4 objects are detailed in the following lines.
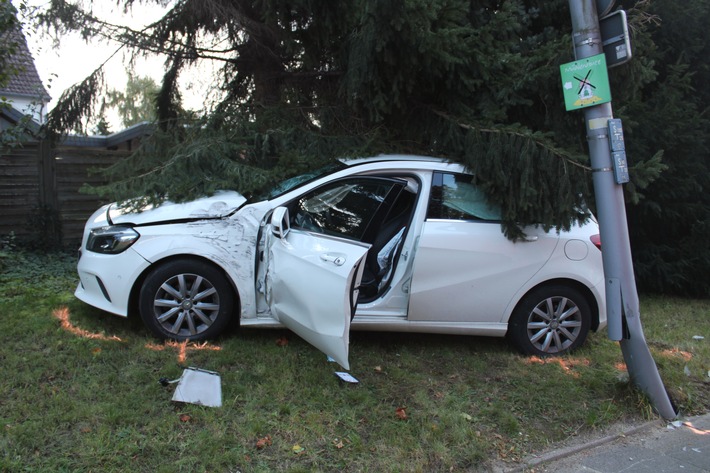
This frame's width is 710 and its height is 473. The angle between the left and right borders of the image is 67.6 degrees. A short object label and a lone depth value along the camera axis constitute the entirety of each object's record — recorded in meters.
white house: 6.34
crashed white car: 4.23
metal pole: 3.88
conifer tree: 4.43
